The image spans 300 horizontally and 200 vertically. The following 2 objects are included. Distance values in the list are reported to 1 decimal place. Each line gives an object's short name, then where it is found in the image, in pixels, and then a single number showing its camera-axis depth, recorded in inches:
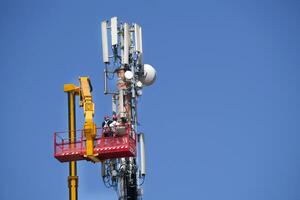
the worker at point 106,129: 3223.4
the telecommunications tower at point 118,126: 3216.0
